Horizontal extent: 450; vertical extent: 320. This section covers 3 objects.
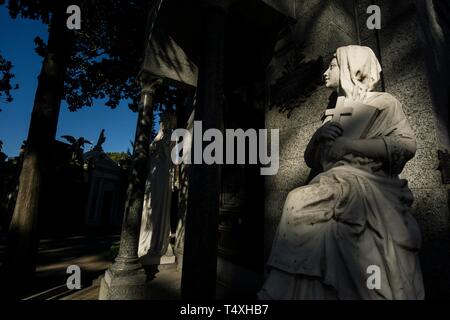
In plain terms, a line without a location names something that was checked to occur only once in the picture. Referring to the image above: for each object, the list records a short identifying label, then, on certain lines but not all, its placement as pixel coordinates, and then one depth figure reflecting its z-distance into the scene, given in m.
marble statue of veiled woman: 1.23
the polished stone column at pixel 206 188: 2.37
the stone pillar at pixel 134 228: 3.95
